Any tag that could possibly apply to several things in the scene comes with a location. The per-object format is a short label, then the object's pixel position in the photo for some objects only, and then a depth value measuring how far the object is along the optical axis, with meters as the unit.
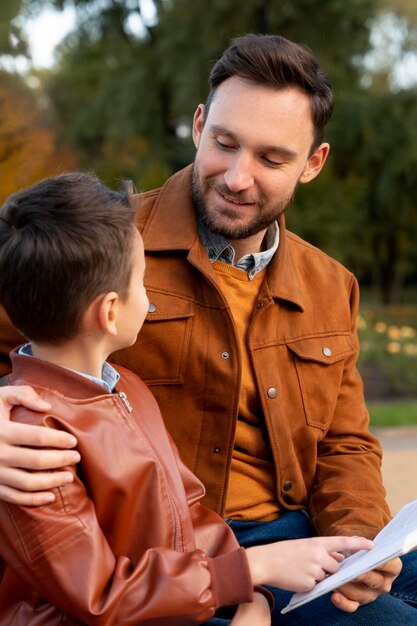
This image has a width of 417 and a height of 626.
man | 2.26
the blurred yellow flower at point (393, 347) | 8.42
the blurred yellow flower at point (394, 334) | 8.96
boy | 1.52
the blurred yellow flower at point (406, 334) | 9.00
